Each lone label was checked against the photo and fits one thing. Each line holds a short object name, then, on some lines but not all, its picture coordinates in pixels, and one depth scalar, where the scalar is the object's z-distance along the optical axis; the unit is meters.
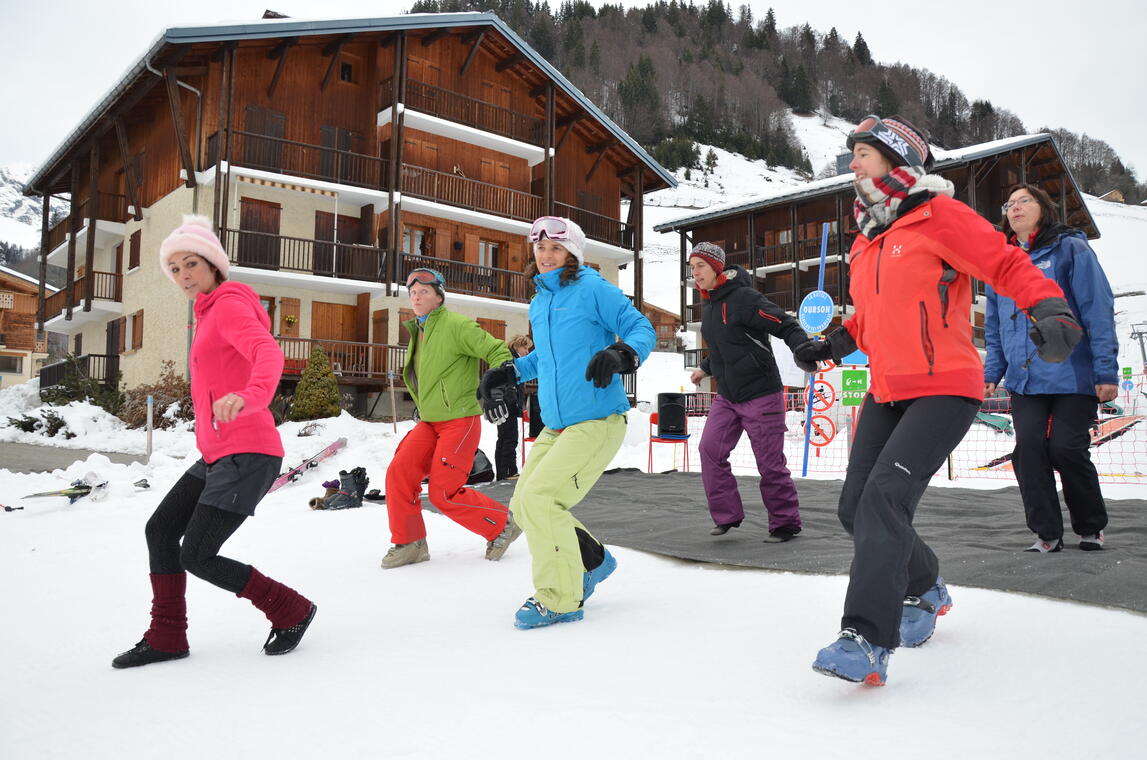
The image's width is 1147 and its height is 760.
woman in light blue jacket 3.16
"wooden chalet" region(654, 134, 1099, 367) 29.67
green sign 9.47
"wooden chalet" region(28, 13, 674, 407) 18.62
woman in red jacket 2.19
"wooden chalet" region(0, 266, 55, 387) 38.28
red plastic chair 9.37
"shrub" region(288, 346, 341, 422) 15.73
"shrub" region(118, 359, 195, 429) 16.42
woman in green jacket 4.51
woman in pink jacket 2.75
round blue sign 10.01
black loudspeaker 9.47
